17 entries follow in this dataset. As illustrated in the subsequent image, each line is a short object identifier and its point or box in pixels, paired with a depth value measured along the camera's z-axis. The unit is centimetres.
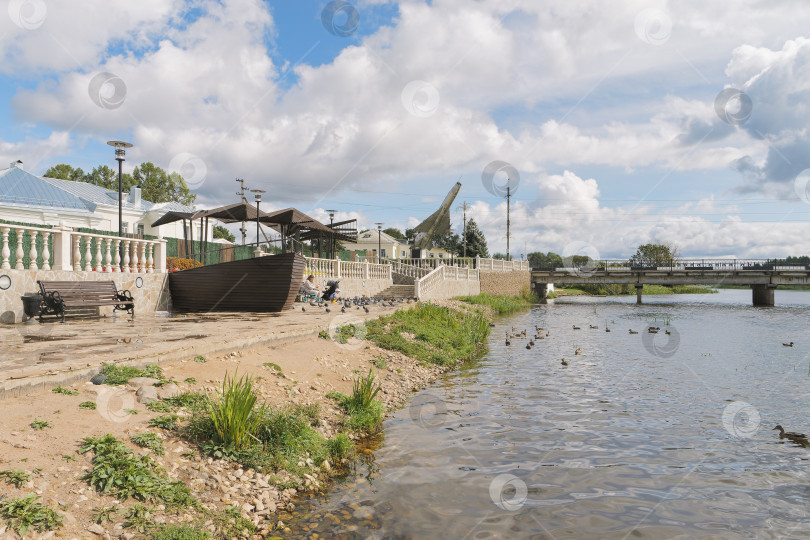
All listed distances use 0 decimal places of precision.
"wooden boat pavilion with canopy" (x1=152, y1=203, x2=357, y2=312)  1438
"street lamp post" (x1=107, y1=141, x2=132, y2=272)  1922
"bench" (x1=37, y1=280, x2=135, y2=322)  1073
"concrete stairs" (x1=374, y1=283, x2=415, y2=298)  2953
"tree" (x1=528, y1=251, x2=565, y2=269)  6121
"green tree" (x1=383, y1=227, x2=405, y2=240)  12194
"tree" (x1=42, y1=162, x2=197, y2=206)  5809
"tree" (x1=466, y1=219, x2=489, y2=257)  7450
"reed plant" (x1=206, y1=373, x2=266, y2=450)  509
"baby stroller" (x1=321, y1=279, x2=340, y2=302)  2145
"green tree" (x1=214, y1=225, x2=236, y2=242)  6888
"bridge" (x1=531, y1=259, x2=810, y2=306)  4572
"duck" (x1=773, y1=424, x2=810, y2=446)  737
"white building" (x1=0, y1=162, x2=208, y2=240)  3309
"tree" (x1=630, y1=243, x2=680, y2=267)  9138
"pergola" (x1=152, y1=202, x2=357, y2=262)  2008
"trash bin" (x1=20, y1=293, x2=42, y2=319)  1064
